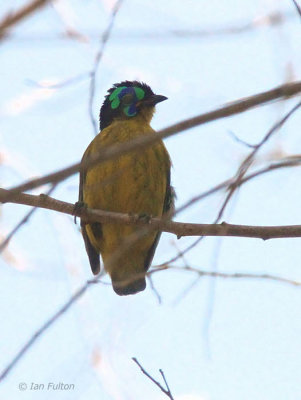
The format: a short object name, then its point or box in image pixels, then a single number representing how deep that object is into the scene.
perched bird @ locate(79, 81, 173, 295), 9.97
